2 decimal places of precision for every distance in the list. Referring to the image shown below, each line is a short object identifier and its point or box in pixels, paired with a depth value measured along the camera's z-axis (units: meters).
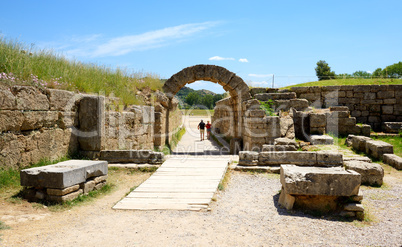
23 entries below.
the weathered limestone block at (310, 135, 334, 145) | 9.80
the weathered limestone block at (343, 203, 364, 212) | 4.65
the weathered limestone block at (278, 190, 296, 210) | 5.00
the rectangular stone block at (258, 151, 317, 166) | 7.16
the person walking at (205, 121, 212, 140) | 18.36
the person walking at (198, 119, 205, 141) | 17.24
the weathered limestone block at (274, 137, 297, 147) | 8.84
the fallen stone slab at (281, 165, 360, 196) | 4.80
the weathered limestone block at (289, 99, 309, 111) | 12.31
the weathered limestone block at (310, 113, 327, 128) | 10.59
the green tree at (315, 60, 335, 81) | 33.06
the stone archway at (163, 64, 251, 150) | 11.78
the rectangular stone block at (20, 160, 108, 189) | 4.82
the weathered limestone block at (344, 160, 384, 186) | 6.44
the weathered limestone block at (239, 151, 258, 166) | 7.55
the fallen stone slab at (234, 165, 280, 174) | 7.25
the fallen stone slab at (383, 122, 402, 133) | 12.35
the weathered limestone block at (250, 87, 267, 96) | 13.11
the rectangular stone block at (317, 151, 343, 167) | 7.02
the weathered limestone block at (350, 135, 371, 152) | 9.45
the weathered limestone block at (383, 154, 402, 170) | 7.72
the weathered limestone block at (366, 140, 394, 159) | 8.64
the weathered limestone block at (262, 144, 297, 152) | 8.30
